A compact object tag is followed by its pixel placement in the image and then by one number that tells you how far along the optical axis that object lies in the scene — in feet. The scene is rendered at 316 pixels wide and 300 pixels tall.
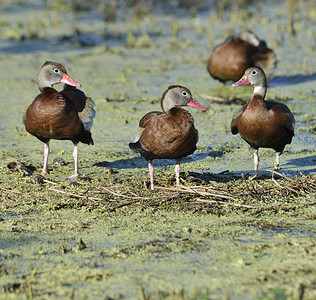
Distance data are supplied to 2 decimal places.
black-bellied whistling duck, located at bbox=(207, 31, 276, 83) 64.23
